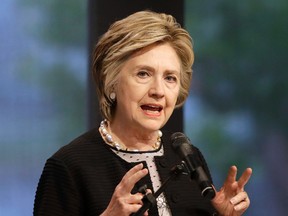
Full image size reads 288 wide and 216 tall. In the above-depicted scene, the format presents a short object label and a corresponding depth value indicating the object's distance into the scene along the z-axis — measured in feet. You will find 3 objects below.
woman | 19.99
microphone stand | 19.33
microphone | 19.33
